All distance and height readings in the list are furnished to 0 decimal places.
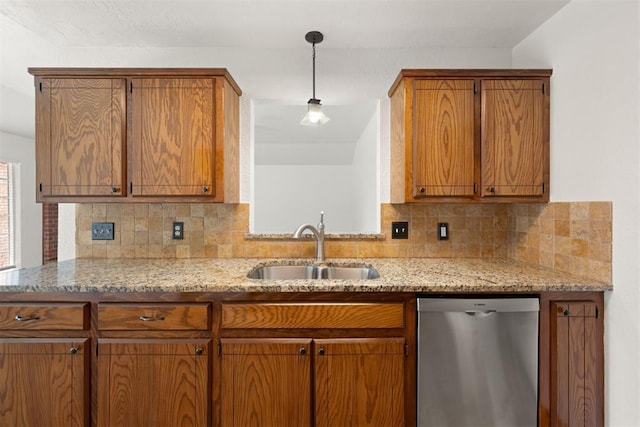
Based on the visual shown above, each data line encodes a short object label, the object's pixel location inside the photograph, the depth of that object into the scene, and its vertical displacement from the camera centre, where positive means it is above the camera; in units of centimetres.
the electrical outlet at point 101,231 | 227 -14
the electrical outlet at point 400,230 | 229 -14
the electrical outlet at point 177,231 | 227 -14
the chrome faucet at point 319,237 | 210 -17
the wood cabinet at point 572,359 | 155 -68
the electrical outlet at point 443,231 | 228 -14
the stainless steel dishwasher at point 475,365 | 155 -71
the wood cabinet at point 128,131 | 190 +44
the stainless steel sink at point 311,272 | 212 -39
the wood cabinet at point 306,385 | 154 -79
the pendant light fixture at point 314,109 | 207 +61
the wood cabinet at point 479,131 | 189 +44
